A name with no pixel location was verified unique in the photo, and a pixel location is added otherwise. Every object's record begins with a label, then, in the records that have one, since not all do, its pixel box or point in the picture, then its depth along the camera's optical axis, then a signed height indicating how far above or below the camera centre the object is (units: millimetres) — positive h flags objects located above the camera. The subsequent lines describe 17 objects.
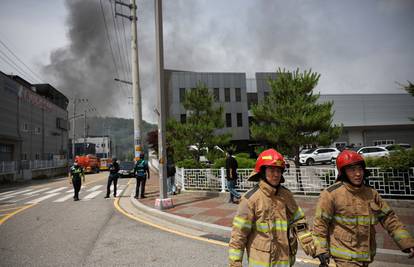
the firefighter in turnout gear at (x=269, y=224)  2225 -689
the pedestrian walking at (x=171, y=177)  11148 -1250
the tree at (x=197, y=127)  13430 +1053
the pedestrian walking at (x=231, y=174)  8867 -937
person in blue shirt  10999 -918
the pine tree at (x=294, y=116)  9891 +1057
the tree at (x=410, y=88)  7247 +1440
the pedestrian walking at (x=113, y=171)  11805 -934
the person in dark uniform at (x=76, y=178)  11680 -1168
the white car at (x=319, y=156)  25156 -1174
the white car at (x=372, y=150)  21719 -715
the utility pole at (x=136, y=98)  12711 +2481
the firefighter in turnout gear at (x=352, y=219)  2480 -751
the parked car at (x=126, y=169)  26391 -1938
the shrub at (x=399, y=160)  7652 -580
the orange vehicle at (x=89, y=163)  39938 -1833
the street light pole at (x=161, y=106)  8609 +1414
